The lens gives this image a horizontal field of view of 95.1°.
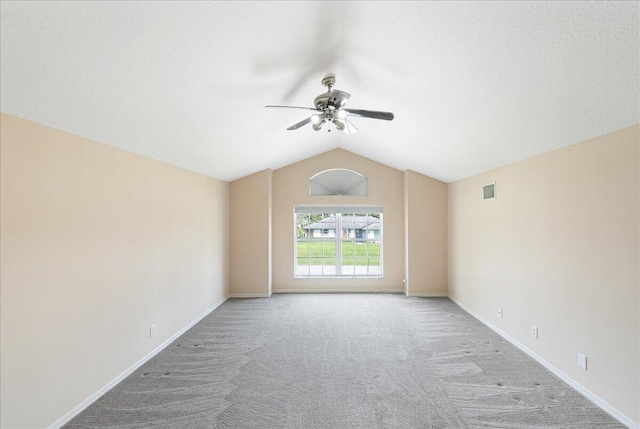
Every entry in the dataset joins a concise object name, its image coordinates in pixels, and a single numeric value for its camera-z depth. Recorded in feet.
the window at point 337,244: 20.35
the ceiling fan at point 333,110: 8.06
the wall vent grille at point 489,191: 13.15
